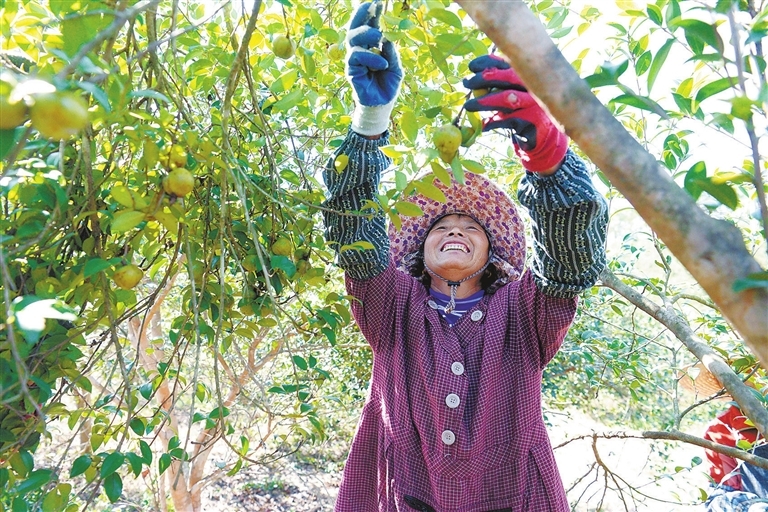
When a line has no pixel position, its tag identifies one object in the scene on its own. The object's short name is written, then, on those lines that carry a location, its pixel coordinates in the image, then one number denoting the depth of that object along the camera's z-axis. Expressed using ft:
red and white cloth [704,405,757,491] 7.80
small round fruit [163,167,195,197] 2.99
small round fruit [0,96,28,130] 1.64
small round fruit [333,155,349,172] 4.27
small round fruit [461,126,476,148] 3.05
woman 4.29
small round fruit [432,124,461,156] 2.85
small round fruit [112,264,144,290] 3.38
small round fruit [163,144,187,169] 3.11
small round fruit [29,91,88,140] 1.69
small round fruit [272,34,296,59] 4.11
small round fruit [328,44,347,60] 4.53
